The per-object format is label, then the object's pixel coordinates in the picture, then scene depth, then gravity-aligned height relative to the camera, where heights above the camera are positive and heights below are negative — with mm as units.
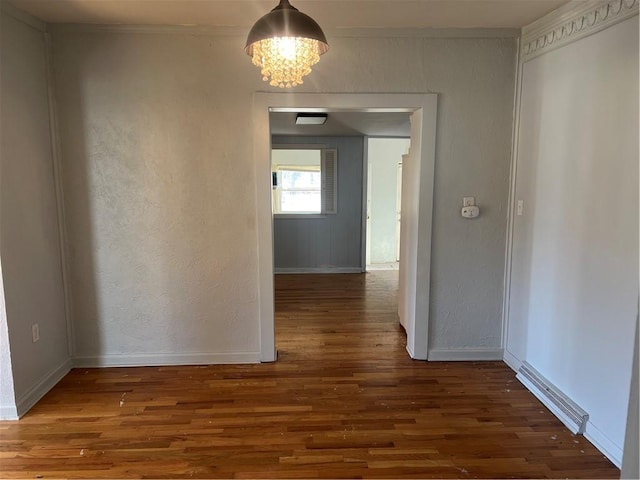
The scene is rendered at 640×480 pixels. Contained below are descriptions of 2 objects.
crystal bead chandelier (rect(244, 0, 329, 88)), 1628 +609
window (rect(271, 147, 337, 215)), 6336 +119
